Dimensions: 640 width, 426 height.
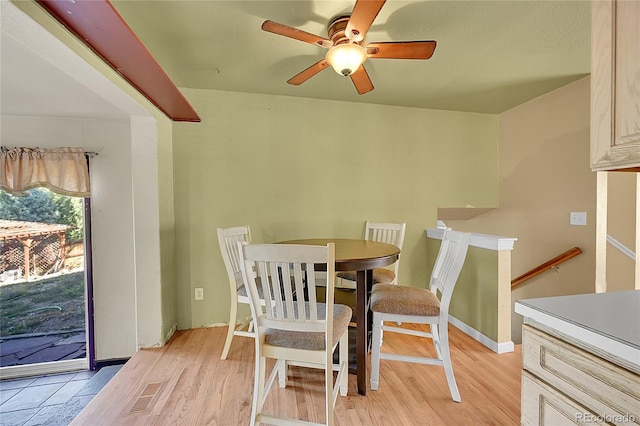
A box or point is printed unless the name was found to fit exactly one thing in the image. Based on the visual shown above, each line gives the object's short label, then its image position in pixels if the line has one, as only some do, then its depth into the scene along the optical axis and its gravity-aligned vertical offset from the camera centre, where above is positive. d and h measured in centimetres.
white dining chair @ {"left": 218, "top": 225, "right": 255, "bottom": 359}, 206 -53
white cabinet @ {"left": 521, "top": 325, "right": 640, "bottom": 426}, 63 -48
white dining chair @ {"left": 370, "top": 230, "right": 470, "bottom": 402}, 163 -63
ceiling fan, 133 +86
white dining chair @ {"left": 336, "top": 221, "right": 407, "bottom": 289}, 240 -35
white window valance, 256 +36
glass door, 271 -78
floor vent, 159 -117
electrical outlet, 263 -83
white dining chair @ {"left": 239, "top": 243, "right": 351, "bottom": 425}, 119 -55
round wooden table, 152 -35
